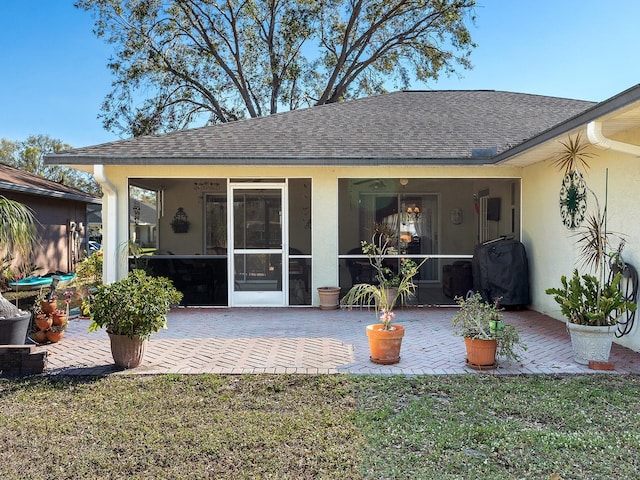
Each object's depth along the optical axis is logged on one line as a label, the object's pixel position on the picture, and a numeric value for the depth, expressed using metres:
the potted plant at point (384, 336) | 5.09
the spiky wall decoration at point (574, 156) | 6.34
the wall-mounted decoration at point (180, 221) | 8.67
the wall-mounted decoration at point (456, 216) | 8.87
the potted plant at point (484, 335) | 4.89
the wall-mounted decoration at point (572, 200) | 6.87
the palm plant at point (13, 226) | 5.40
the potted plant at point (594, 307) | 4.91
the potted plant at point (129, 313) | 4.79
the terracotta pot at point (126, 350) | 4.91
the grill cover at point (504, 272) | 8.25
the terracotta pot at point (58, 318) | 6.20
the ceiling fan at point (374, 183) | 8.80
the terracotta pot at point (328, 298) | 8.56
